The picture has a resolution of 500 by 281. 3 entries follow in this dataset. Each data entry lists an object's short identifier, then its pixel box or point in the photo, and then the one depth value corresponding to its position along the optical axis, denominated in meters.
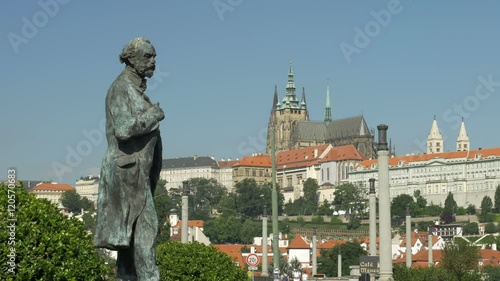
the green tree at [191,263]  30.34
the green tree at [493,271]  80.82
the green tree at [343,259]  96.73
